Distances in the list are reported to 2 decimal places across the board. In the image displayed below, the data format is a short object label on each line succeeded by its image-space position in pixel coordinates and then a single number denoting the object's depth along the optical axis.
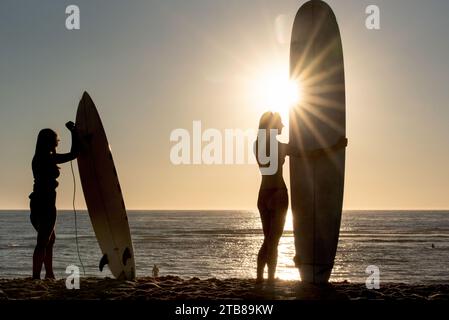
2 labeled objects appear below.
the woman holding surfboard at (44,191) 6.36
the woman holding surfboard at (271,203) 5.91
